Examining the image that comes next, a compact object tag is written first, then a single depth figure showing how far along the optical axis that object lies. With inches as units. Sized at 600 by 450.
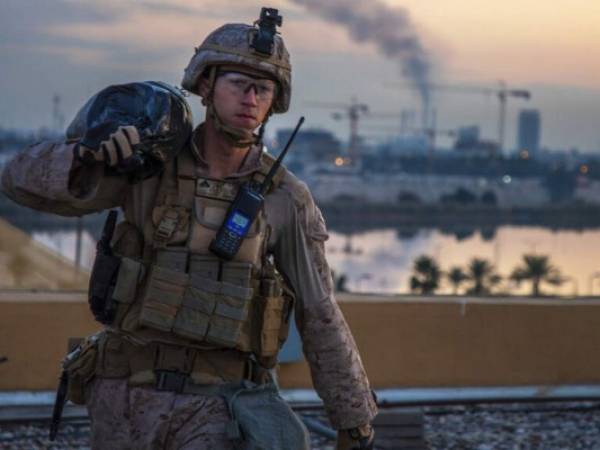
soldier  159.9
